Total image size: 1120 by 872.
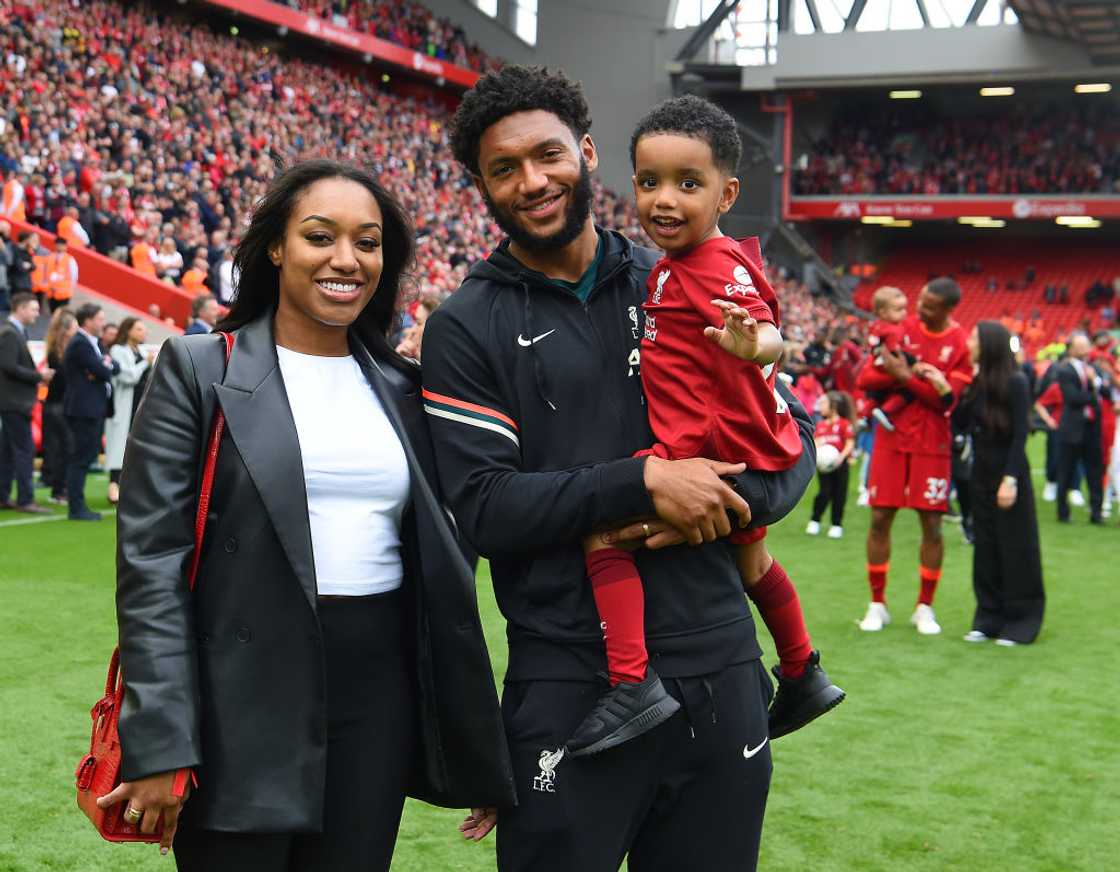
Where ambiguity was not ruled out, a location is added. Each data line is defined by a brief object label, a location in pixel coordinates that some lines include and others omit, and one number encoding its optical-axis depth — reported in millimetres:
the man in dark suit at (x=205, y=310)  12484
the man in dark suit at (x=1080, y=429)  13984
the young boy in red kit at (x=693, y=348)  2414
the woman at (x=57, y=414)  12492
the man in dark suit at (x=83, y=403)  11750
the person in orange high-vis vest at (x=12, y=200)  16922
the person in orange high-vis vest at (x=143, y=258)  18281
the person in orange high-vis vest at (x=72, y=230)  17734
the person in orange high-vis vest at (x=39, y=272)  16250
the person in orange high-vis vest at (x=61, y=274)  16406
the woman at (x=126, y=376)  12555
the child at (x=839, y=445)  12289
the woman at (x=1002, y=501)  7848
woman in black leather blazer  2322
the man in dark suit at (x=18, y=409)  11781
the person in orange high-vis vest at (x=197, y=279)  18609
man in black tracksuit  2406
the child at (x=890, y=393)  7805
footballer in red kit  7672
